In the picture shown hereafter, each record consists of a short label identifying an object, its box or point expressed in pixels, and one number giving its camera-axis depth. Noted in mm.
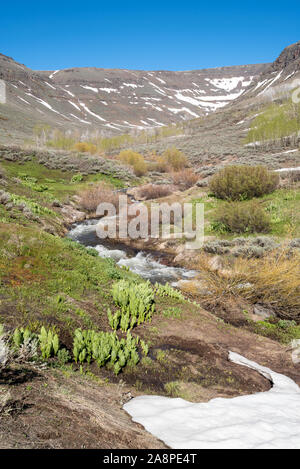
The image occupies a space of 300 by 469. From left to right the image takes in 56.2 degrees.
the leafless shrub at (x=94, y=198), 23686
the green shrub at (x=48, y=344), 4203
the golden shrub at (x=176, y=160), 41188
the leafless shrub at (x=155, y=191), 25406
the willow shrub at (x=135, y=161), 39500
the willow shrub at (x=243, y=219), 14016
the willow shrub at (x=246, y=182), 17922
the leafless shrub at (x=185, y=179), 28550
